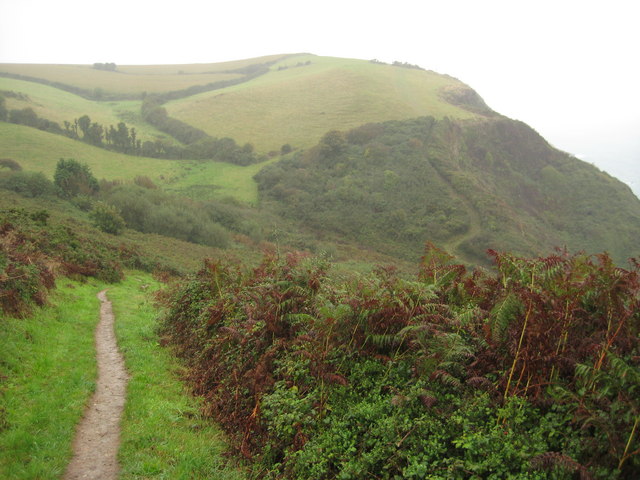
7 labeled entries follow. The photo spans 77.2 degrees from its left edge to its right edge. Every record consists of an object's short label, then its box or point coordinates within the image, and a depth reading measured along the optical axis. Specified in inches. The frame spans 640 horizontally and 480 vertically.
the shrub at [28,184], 1813.9
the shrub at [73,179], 2054.6
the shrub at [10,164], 2178.9
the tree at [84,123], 3146.9
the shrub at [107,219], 1471.5
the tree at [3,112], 2905.0
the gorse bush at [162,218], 1883.6
